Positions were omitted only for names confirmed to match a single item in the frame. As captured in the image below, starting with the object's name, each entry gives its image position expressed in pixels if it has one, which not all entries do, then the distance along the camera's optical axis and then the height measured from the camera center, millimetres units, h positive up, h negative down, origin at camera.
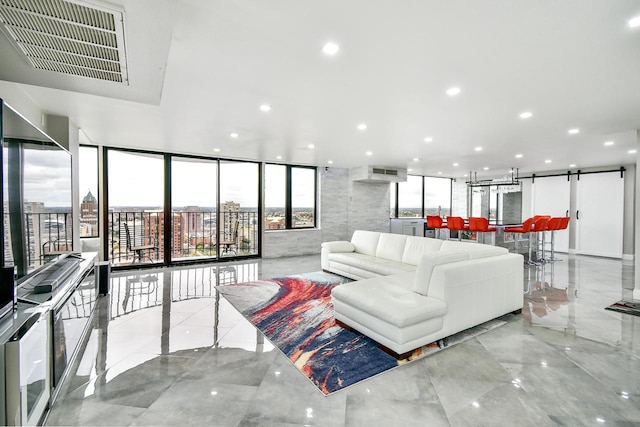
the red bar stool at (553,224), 6625 -282
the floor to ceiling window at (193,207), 6480 +48
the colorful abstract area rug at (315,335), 2240 -1231
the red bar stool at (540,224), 6336 -270
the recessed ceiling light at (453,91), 2852 +1209
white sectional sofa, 2457 -821
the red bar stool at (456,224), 6781 -302
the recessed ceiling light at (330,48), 2109 +1205
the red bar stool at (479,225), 6324 -300
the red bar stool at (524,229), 6285 -378
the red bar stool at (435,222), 7645 -300
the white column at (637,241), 4062 -407
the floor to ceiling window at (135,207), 5930 +35
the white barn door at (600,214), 7543 -54
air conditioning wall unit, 7984 +1047
